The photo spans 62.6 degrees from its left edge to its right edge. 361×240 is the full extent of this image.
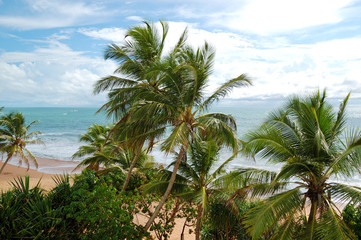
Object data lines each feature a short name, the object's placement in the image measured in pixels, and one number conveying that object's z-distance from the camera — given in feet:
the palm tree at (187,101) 29.04
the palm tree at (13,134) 65.46
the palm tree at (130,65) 35.91
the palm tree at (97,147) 45.12
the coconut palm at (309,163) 20.95
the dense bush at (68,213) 22.63
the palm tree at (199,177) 30.66
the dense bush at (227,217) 31.40
